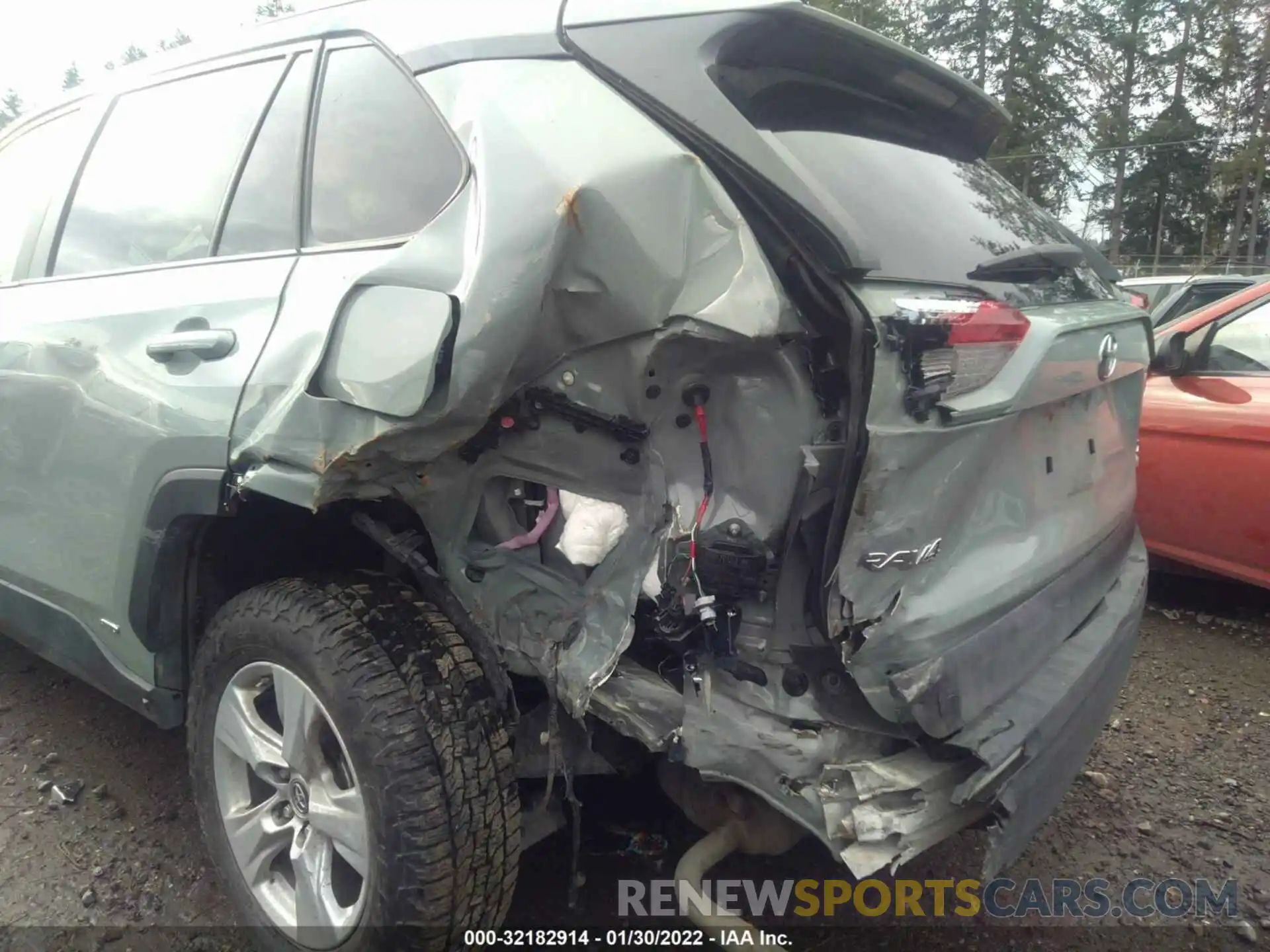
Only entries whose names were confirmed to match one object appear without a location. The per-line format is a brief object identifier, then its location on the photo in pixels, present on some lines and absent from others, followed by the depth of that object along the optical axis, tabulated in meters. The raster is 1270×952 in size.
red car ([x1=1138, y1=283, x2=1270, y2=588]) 3.75
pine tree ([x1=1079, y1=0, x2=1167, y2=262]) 32.25
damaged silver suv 1.64
